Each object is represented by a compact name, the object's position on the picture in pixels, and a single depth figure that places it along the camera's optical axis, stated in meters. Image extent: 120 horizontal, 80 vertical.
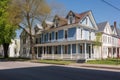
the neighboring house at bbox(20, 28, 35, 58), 25.87
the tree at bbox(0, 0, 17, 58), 20.28
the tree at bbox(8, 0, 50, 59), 18.55
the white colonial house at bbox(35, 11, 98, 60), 17.53
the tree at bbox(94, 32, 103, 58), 17.92
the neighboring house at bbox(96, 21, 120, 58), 21.70
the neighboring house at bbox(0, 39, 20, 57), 31.95
